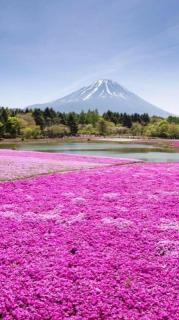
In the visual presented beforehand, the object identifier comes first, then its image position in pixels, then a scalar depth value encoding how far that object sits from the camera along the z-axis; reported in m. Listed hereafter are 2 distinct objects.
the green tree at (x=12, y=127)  158.12
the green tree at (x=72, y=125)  176.88
